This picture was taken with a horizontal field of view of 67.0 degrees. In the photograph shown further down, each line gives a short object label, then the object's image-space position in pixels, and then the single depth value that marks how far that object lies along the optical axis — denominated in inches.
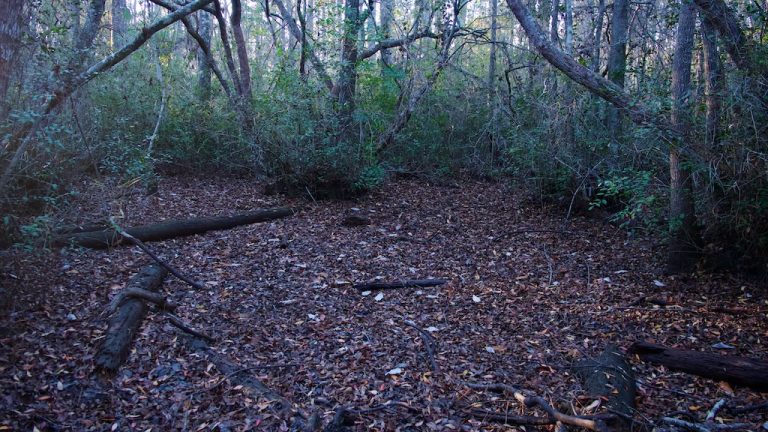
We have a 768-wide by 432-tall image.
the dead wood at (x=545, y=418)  133.5
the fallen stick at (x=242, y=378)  149.0
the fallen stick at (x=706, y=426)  136.0
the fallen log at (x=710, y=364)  152.3
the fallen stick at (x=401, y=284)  225.9
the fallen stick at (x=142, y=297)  181.2
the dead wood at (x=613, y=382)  140.3
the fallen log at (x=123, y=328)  156.3
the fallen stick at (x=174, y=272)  210.5
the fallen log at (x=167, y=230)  224.7
